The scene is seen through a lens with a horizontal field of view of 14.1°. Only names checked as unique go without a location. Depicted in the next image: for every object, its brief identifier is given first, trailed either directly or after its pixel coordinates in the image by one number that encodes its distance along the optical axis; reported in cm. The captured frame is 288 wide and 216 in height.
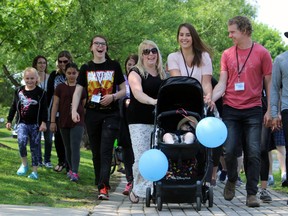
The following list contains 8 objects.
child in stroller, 1332
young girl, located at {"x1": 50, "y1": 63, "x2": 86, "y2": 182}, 1835
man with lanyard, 1431
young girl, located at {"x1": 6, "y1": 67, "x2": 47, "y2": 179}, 1759
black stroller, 1317
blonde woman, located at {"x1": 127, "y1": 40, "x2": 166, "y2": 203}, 1451
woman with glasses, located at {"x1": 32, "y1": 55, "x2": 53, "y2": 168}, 2059
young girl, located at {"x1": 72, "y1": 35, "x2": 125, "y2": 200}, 1558
